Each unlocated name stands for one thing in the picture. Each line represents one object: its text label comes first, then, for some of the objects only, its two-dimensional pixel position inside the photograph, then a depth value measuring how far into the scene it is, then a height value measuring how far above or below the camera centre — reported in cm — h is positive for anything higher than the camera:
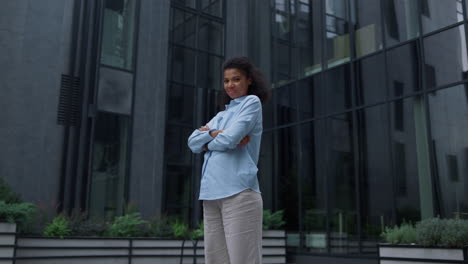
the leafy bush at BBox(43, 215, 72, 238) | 803 -33
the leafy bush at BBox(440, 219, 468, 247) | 645 -29
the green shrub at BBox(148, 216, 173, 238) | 927 -36
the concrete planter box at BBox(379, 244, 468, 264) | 643 -61
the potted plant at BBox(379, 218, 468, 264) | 646 -44
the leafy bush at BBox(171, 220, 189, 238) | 933 -40
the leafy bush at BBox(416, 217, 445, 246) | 676 -28
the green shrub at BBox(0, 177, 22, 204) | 818 +27
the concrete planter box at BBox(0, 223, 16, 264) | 680 -49
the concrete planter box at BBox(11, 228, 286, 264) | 755 -72
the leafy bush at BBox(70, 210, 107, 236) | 841 -31
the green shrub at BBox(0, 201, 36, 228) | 694 -4
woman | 202 +18
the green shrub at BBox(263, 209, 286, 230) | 1097 -18
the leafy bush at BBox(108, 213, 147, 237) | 881 -32
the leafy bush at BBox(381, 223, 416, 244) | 731 -36
